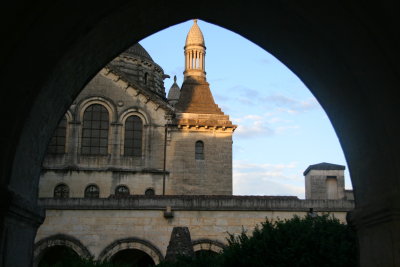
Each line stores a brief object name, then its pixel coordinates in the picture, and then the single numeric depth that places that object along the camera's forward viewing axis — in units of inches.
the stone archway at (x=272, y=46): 186.1
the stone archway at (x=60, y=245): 949.8
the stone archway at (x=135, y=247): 966.4
